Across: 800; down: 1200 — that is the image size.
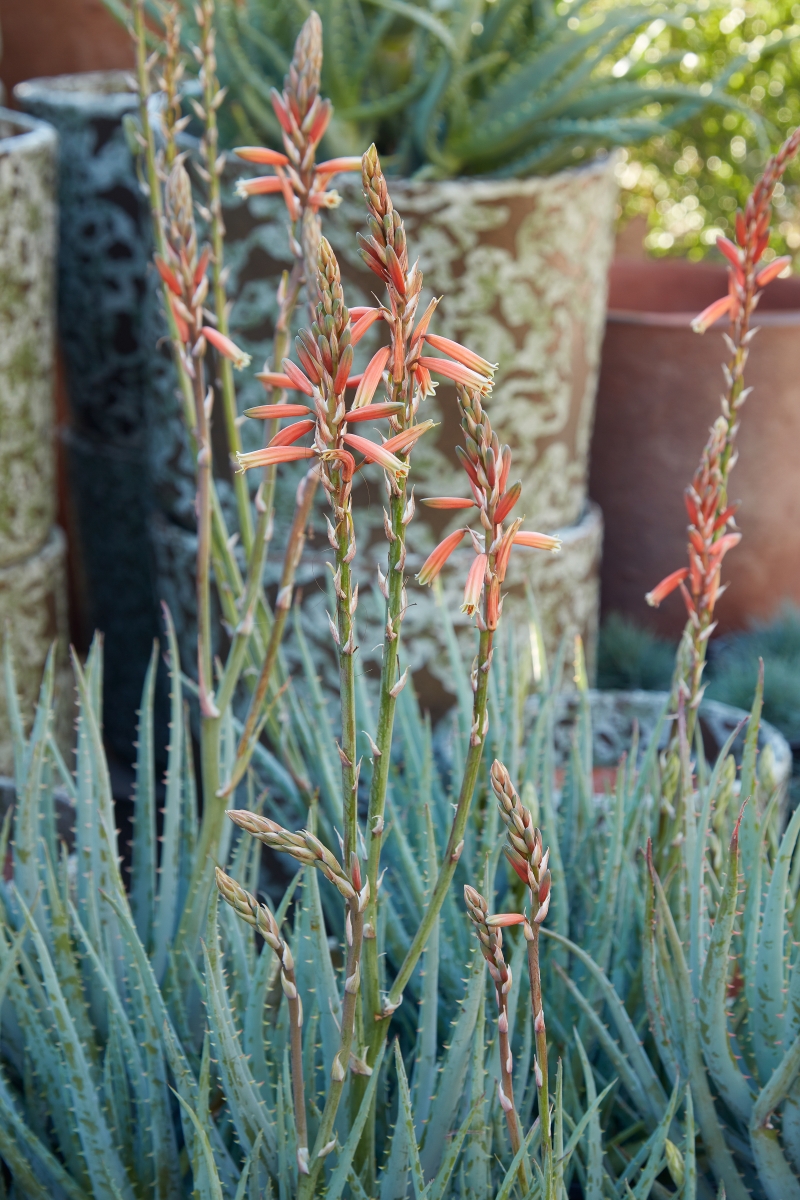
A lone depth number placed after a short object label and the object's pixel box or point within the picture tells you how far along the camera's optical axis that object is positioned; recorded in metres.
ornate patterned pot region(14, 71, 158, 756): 1.37
